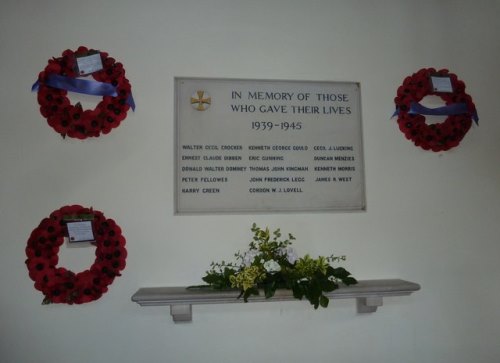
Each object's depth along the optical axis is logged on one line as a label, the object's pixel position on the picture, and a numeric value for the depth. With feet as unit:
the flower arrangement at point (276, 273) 4.51
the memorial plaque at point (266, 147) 5.24
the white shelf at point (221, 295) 4.55
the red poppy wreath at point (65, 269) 4.81
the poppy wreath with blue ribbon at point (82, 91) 5.03
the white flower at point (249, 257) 4.76
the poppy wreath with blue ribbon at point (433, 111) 5.57
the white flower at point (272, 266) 4.59
